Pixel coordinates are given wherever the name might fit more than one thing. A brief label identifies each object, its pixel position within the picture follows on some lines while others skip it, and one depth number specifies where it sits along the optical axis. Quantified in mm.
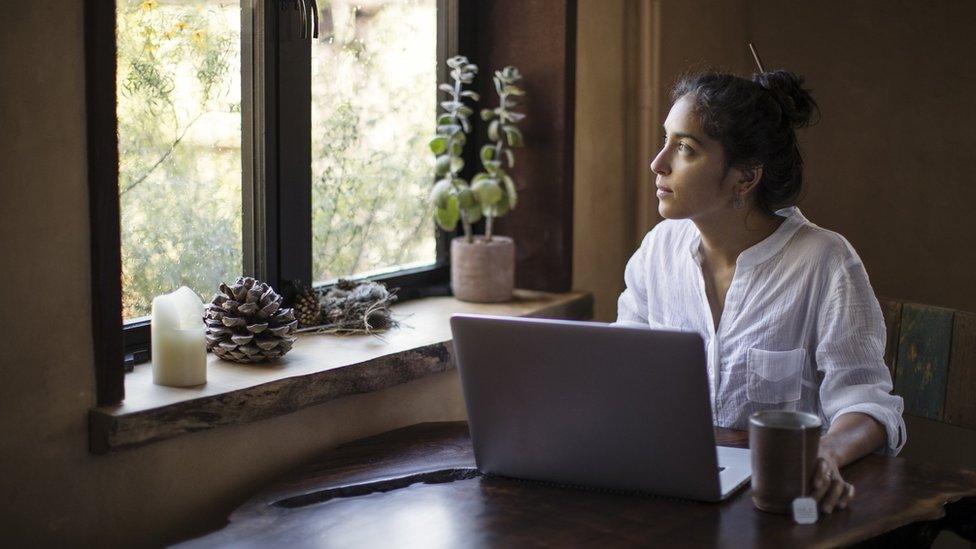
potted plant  2432
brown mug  1417
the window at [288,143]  1827
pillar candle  1723
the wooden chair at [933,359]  2133
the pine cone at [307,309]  2162
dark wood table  1399
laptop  1435
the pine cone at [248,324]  1887
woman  1933
